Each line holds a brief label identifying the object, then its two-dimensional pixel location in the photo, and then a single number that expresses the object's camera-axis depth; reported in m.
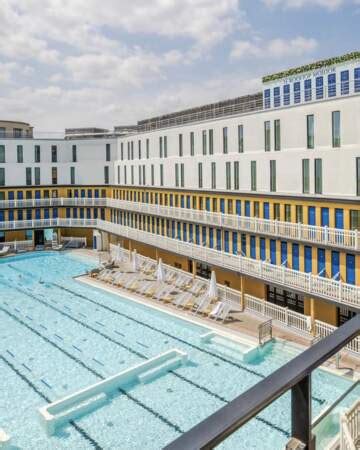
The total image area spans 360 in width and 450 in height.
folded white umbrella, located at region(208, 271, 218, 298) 26.77
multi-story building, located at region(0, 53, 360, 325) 22.55
